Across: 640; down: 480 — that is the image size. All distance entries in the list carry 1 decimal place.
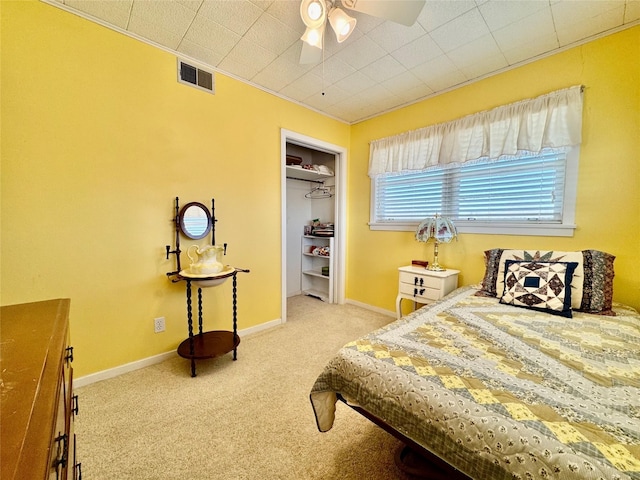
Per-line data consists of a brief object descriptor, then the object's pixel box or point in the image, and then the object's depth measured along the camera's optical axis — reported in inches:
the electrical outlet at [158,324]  84.3
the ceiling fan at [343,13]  51.6
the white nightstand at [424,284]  96.0
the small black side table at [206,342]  78.2
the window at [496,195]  81.0
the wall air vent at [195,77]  85.4
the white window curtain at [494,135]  77.3
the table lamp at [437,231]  99.7
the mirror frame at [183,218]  85.7
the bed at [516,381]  27.1
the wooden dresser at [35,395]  17.1
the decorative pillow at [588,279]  64.7
